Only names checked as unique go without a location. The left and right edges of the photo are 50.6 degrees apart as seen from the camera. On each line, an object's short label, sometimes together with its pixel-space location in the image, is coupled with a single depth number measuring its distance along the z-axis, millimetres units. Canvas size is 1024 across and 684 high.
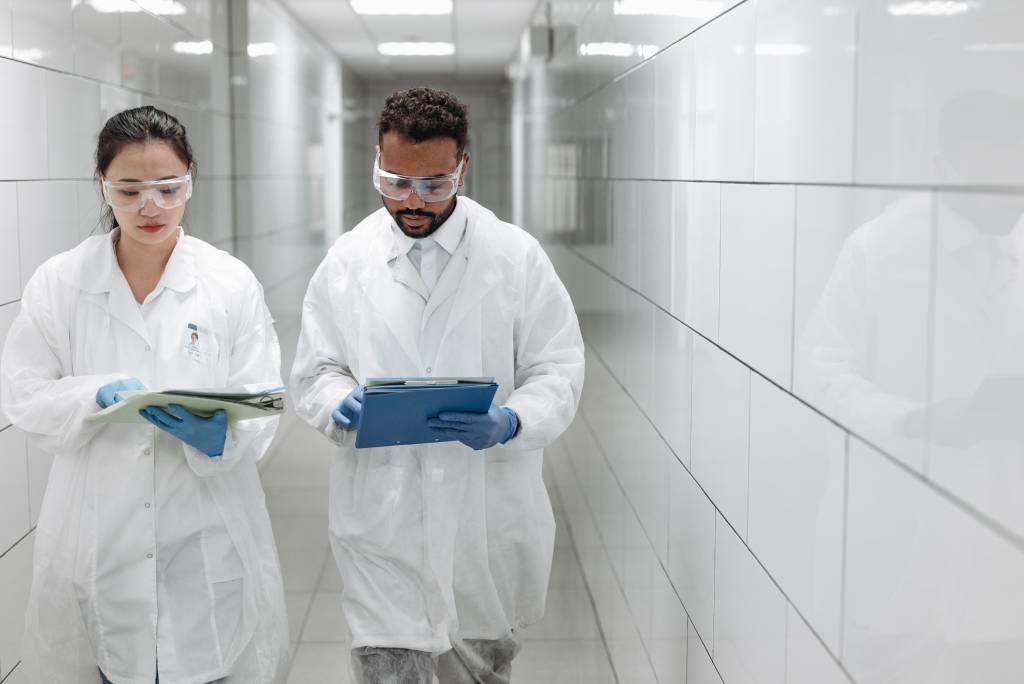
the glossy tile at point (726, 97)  1955
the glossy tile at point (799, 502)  1460
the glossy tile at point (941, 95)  1007
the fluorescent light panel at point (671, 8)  2242
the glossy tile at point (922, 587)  1021
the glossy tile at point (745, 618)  1764
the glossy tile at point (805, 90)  1422
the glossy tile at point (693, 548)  2297
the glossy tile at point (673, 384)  2518
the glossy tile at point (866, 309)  1202
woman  2199
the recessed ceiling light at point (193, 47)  4948
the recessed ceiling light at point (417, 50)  10727
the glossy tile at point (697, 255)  2238
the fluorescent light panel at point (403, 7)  7852
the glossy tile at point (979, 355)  1007
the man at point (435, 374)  2406
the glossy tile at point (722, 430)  1988
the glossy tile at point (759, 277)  1697
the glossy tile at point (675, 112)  2477
